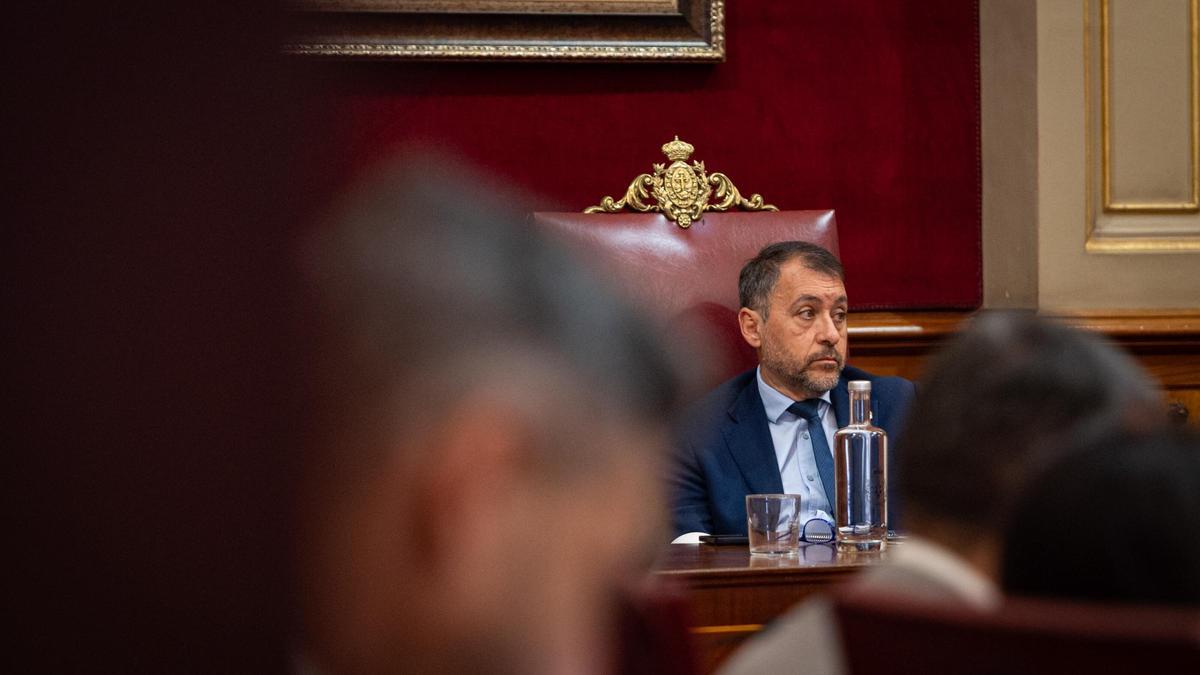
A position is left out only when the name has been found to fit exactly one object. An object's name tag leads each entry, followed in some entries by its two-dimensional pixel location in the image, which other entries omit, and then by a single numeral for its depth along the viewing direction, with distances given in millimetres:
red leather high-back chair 7191
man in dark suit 6602
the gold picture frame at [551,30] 7664
